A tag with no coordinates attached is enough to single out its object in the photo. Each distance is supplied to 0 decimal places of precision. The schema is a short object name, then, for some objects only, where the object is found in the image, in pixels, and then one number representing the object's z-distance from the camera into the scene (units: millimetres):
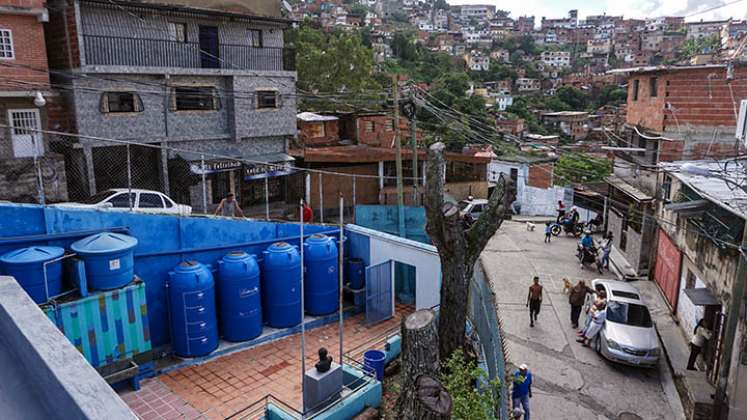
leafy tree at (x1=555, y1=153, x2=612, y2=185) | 43406
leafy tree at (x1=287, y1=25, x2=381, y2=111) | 37125
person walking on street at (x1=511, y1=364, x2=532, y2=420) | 9508
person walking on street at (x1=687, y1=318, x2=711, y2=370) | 12086
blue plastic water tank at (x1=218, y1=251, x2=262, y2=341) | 11844
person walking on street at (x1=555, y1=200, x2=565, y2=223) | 25086
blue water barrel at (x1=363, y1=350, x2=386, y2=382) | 10719
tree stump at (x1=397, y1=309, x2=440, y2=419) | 6574
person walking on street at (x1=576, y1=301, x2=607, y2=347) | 13172
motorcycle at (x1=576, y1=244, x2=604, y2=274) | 19391
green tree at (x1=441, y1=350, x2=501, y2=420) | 6855
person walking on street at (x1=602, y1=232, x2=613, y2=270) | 19328
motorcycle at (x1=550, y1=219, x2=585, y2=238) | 24531
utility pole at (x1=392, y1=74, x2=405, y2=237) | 17609
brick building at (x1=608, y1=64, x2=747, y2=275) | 17109
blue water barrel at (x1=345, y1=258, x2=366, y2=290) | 14445
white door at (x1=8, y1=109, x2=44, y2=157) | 16845
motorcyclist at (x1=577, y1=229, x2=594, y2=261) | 19547
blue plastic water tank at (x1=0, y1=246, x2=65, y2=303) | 9117
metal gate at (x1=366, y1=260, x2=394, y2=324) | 13672
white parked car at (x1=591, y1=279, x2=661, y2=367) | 12203
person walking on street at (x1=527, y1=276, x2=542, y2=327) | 14156
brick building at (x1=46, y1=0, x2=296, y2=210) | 17844
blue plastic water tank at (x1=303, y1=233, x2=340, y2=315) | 13477
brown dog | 17022
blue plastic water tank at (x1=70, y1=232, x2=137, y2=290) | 9867
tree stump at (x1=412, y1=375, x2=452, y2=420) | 5023
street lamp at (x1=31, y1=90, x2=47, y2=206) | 15930
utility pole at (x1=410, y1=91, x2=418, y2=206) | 17859
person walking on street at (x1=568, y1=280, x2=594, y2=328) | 14172
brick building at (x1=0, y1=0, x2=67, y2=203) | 15695
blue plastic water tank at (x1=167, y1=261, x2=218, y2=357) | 11164
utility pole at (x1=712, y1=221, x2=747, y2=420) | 10055
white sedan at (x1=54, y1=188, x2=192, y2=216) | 13664
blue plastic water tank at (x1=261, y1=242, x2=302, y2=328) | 12594
